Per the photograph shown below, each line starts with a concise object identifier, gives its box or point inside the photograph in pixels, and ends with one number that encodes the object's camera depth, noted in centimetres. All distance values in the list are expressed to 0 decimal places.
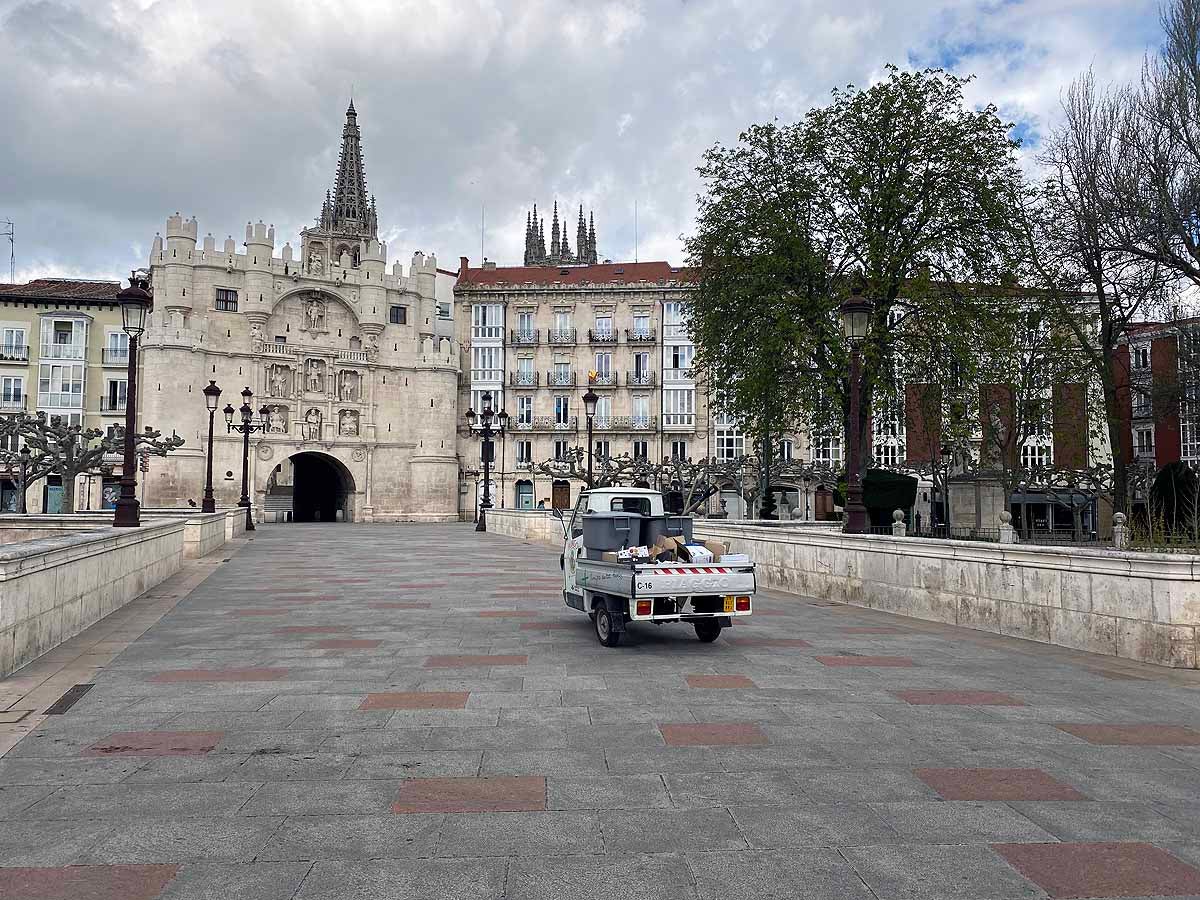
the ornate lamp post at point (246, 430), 3956
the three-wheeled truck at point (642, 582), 938
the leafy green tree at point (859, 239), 2408
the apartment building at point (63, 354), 6281
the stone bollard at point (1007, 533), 2134
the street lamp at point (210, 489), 3092
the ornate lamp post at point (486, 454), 3966
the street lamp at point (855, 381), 1455
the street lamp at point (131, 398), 1590
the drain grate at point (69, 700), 670
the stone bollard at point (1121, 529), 1297
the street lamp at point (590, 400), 2916
